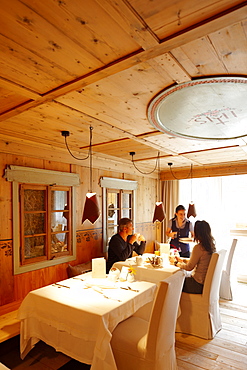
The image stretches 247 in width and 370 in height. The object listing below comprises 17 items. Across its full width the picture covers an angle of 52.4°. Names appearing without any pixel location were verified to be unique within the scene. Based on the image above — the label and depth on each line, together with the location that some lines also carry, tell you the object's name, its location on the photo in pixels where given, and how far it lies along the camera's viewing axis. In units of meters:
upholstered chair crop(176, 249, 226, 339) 2.99
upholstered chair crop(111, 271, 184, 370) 1.94
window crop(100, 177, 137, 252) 4.86
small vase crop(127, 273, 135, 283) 2.72
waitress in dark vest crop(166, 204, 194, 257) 4.74
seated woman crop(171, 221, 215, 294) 3.08
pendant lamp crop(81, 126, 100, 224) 2.63
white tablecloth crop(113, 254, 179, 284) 3.10
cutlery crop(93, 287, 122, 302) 2.22
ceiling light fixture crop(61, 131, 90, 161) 3.05
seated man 3.68
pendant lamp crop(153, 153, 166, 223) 3.87
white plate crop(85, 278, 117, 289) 2.55
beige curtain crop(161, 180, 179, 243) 6.52
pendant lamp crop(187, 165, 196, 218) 5.12
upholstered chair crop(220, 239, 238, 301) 4.21
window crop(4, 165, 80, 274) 3.36
